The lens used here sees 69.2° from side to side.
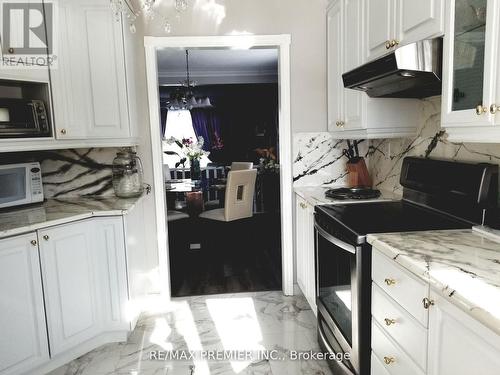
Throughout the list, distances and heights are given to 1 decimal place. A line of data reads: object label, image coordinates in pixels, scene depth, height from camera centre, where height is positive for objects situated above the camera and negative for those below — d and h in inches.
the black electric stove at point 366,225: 62.2 -15.4
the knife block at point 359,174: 110.7 -9.9
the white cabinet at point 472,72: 46.3 +9.2
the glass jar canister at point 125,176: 106.7 -8.0
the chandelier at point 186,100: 226.7 +29.8
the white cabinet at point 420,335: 36.9 -23.8
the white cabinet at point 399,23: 58.7 +21.5
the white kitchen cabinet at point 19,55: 83.4 +23.0
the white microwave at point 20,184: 89.7 -8.4
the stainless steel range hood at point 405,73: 59.5 +12.1
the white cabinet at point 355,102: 86.6 +9.6
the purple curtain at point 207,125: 317.4 +18.0
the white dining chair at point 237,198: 160.7 -24.3
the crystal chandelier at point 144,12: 95.2 +39.3
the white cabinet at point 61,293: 75.9 -33.3
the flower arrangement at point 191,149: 193.5 -1.5
